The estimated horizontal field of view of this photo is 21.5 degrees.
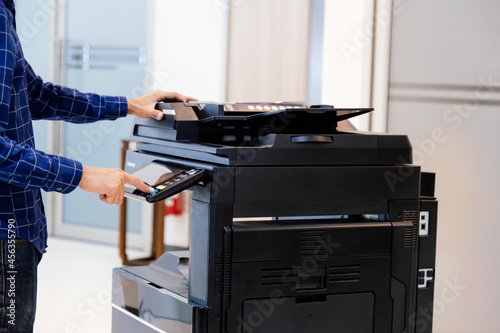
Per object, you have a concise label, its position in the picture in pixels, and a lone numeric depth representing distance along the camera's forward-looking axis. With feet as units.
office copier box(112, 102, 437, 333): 11.51
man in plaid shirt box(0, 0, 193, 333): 11.06
